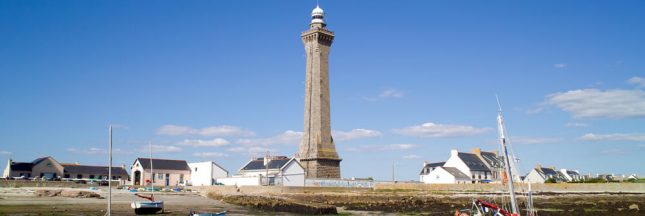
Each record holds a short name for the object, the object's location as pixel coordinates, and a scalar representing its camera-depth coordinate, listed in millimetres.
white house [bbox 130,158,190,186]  105438
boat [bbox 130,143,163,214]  38625
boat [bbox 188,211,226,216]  33538
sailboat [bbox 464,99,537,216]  24500
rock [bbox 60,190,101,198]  58600
